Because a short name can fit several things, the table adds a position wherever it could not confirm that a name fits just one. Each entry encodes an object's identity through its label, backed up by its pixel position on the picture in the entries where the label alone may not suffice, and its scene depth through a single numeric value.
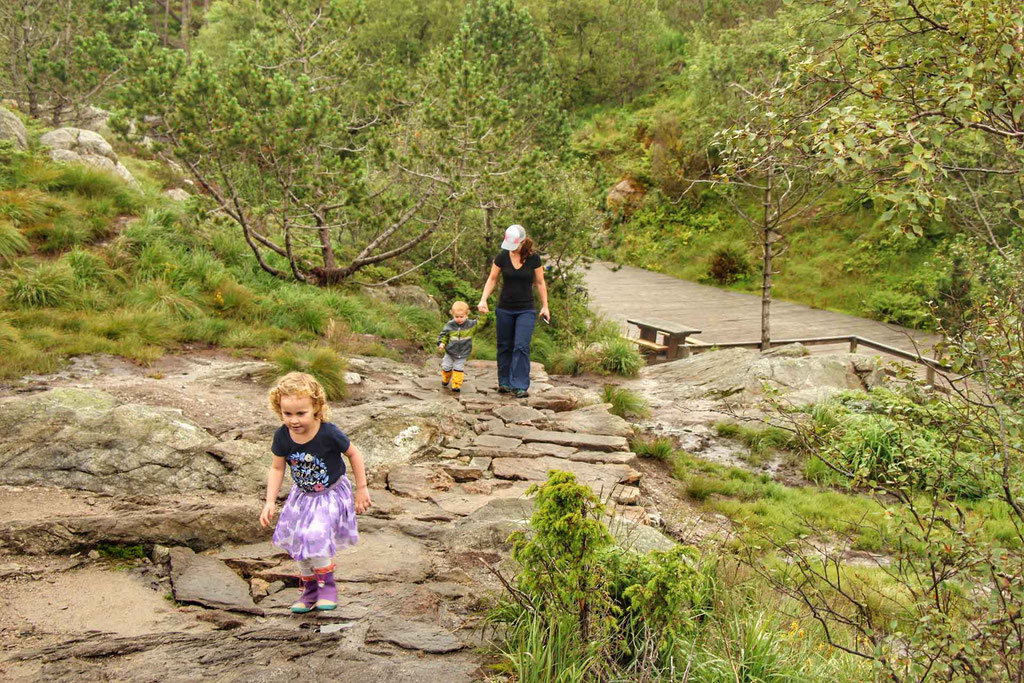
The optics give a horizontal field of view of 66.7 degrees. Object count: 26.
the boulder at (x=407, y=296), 12.89
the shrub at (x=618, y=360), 13.09
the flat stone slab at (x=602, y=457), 7.00
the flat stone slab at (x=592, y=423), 7.89
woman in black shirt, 8.26
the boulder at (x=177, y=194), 14.29
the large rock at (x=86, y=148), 12.98
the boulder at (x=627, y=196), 30.98
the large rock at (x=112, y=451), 5.36
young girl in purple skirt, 4.04
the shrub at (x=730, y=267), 26.08
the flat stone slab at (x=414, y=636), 3.61
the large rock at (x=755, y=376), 11.21
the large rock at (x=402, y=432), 6.61
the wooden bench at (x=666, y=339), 15.62
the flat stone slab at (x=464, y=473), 6.43
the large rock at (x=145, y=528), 4.38
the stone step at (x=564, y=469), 6.41
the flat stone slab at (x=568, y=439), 7.39
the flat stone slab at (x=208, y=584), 4.07
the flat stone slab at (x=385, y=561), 4.55
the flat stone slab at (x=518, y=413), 8.03
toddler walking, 8.65
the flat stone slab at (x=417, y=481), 5.98
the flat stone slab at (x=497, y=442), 7.12
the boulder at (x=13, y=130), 12.18
